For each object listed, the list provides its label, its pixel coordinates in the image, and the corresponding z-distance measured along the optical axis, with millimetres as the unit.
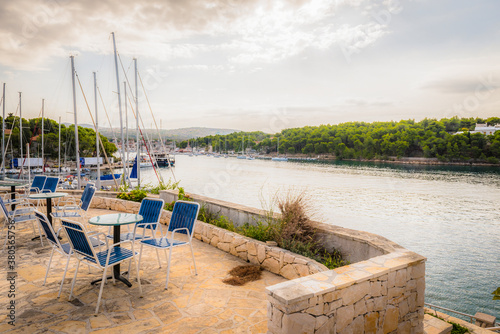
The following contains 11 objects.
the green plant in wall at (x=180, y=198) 6504
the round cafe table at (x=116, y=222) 3275
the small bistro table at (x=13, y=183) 6197
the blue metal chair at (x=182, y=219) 3629
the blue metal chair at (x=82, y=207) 5243
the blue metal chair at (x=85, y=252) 2707
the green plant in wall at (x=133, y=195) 7969
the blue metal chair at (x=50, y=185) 6656
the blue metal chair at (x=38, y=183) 6945
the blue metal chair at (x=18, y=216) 4443
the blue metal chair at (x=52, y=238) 3064
